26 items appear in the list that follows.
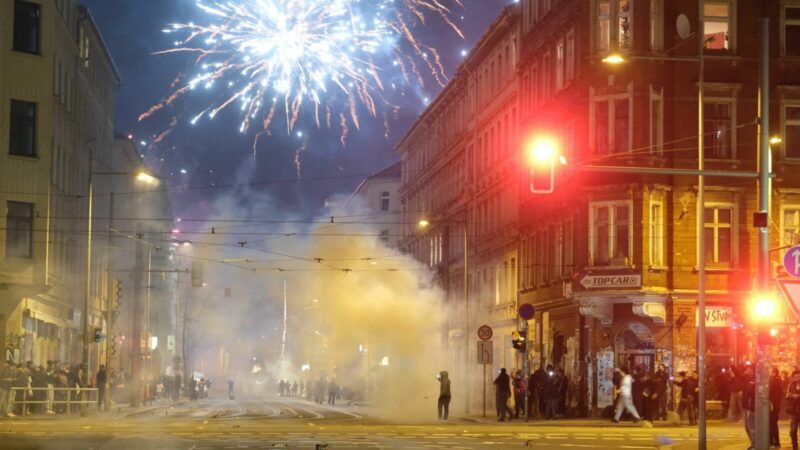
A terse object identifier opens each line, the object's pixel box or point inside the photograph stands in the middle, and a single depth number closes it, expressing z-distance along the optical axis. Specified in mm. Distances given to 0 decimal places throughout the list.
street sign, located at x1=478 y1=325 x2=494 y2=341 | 46781
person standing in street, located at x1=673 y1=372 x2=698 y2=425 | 41500
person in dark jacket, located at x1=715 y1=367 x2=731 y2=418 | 44781
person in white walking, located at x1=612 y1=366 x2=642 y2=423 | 40562
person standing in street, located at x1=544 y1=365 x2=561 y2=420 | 44809
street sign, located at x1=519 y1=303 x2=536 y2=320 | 43625
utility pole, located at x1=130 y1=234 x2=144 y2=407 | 59438
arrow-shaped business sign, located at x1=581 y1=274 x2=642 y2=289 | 46094
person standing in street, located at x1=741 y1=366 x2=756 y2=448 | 26823
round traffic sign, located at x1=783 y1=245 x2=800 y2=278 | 21391
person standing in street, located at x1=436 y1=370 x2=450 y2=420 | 46469
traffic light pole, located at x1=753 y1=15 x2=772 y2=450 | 23391
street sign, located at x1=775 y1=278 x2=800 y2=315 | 20828
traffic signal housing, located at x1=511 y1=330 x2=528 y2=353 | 42219
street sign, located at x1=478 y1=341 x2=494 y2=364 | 46500
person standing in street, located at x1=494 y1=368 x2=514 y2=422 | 44000
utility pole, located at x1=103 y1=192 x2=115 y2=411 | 51688
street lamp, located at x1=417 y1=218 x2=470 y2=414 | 54631
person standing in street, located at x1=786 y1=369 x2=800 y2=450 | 27125
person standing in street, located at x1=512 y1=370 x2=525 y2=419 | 46031
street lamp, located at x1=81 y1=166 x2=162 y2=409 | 50053
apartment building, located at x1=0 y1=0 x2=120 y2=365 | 48812
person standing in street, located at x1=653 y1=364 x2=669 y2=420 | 42572
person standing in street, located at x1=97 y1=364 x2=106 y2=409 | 51031
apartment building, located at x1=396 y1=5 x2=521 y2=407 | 62312
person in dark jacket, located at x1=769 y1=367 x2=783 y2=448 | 28375
